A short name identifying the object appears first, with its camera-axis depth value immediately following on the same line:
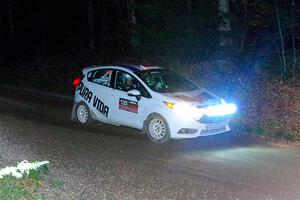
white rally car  11.21
